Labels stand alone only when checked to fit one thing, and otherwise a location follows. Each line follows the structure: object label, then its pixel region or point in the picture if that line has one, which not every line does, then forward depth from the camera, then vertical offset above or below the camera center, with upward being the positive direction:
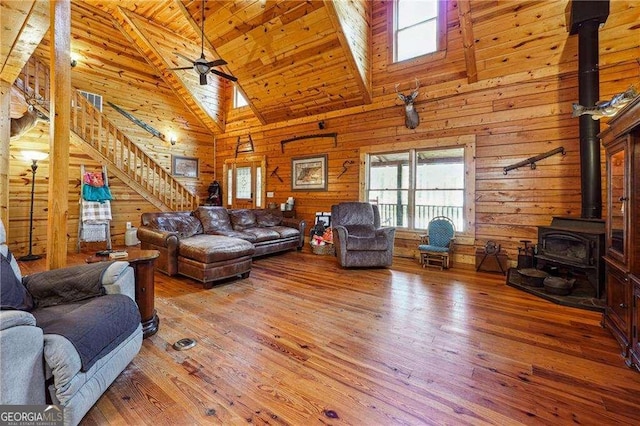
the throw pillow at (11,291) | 1.48 -0.42
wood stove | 2.96 -0.32
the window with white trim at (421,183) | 4.71 +0.63
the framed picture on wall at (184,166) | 7.57 +1.33
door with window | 7.43 +0.91
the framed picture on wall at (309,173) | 6.25 +0.98
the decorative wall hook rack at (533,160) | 3.91 +0.84
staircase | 5.04 +1.29
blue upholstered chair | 4.41 -0.41
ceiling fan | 4.18 +2.20
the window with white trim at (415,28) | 4.87 +3.31
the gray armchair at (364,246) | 4.39 -0.44
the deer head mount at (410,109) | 4.84 +1.86
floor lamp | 4.74 +0.79
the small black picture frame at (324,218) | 6.00 -0.02
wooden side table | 2.25 -0.56
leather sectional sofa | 3.57 -0.34
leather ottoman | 3.49 -0.53
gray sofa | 1.15 -0.55
